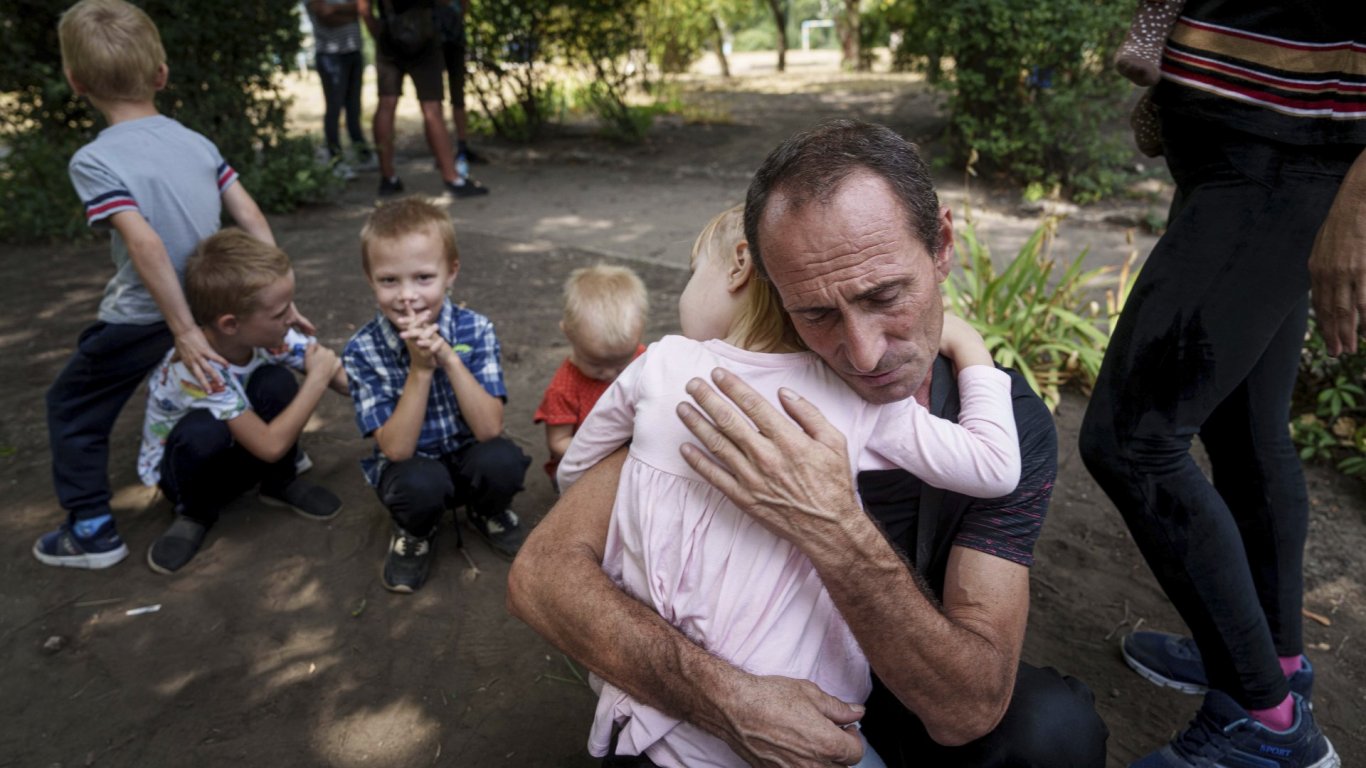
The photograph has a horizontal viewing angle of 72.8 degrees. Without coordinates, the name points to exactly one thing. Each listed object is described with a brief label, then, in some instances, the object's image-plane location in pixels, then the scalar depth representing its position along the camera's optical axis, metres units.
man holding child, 1.38
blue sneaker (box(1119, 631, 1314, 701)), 2.37
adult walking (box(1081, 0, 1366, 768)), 1.64
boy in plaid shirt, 2.61
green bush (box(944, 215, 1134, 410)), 3.83
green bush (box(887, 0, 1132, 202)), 5.71
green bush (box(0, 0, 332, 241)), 5.85
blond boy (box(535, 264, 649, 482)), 2.72
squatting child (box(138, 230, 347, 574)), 2.85
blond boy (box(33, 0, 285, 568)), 2.75
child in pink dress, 1.45
